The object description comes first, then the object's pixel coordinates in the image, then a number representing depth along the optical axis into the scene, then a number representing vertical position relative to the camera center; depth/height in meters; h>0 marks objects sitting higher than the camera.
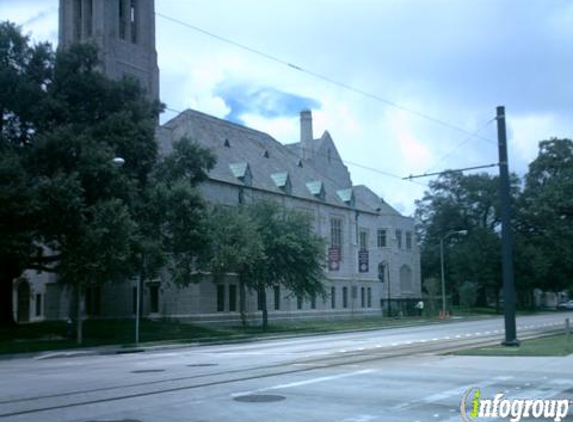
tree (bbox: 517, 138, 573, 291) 70.19 +6.84
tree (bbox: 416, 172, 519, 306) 82.12 +7.73
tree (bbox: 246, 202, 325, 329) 44.78 +2.41
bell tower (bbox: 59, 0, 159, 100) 50.97 +19.20
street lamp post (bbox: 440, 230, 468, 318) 63.26 -1.52
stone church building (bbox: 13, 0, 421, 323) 48.53 +7.60
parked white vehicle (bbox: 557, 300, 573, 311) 103.81 -2.75
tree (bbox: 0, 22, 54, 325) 29.77 +7.70
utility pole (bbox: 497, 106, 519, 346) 23.39 +1.71
